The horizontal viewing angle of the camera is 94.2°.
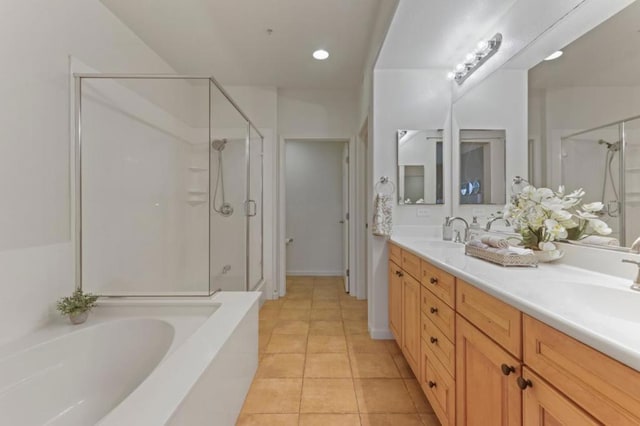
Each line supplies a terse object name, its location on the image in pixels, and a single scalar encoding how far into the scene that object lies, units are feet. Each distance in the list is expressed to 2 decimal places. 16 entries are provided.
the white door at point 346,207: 12.67
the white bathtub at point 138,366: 3.33
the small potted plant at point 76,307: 5.31
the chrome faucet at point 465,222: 7.15
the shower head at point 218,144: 10.20
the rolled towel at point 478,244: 4.98
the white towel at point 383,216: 8.06
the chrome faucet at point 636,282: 3.15
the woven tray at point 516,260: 4.28
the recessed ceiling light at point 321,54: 9.10
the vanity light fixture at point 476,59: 6.44
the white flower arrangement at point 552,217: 4.26
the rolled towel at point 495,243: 4.72
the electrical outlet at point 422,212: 8.54
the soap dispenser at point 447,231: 7.83
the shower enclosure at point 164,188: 6.53
